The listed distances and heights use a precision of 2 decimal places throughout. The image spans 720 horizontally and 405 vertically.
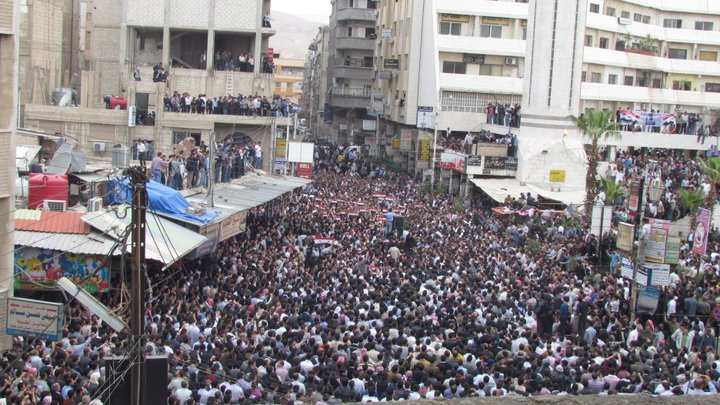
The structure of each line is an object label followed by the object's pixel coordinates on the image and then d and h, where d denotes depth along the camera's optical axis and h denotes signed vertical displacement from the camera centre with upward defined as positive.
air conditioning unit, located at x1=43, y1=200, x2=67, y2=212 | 19.89 -2.14
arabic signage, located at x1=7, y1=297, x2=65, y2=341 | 14.27 -3.27
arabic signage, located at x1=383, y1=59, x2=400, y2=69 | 64.50 +3.73
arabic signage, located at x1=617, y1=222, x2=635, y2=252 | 23.84 -2.50
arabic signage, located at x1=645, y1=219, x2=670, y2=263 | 22.05 -2.46
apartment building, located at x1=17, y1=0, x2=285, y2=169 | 42.62 +1.93
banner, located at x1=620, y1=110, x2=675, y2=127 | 49.22 +0.86
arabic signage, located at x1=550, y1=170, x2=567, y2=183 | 44.28 -2.09
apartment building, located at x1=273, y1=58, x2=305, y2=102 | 138.50 +5.29
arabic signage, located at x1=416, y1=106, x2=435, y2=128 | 52.47 +0.20
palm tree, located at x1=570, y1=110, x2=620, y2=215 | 34.53 +0.01
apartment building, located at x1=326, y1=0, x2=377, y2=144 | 77.56 +4.19
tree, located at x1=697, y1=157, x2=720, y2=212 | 28.70 -1.06
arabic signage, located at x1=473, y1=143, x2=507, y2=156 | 44.34 -1.05
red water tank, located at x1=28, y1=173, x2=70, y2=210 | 20.98 -1.95
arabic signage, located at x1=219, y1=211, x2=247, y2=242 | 24.44 -2.97
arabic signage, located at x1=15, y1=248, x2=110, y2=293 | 18.50 -3.18
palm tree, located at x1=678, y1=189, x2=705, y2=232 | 28.86 -1.81
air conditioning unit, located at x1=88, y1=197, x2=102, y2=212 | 19.72 -2.06
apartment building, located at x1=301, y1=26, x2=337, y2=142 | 89.07 +2.88
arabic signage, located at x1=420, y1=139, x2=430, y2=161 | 51.88 -1.51
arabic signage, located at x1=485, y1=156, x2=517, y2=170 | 44.50 -1.63
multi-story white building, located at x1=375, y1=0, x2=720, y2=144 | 55.47 +4.29
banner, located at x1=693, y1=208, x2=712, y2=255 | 23.98 -2.27
